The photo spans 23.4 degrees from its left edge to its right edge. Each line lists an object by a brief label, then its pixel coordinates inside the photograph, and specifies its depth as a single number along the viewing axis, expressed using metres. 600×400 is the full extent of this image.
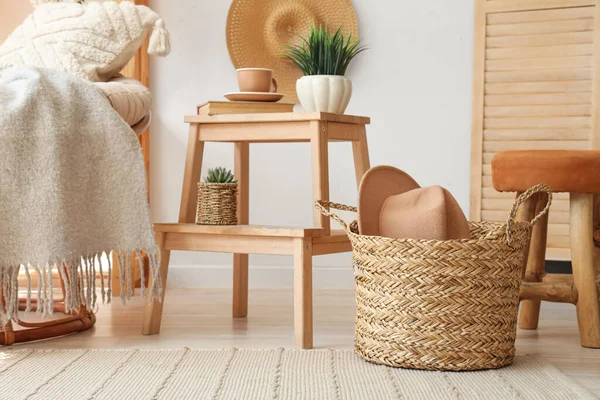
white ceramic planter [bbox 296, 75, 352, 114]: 3.38
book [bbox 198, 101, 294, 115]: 3.38
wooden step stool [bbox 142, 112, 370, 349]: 3.20
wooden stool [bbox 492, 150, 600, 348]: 3.21
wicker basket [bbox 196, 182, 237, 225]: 3.34
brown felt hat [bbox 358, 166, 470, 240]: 3.01
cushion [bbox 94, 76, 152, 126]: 3.31
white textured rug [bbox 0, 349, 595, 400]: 2.82
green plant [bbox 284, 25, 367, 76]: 3.40
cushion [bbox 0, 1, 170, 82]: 3.49
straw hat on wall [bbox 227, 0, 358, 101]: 4.09
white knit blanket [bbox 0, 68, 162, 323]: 3.06
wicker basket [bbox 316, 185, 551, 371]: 2.96
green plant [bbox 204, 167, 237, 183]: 3.36
